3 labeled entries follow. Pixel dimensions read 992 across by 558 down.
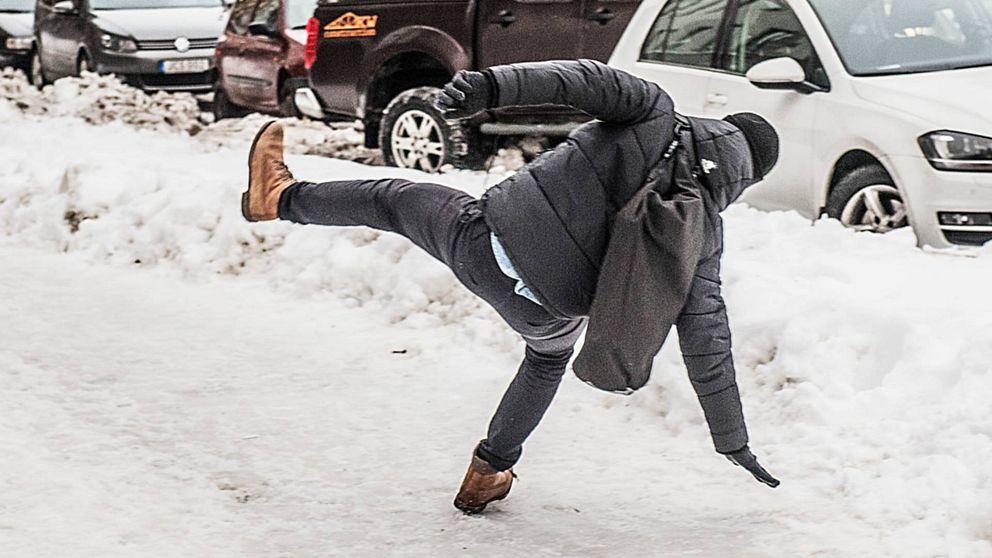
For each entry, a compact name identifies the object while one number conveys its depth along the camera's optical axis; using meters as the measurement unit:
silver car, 15.68
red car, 13.17
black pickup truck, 9.38
